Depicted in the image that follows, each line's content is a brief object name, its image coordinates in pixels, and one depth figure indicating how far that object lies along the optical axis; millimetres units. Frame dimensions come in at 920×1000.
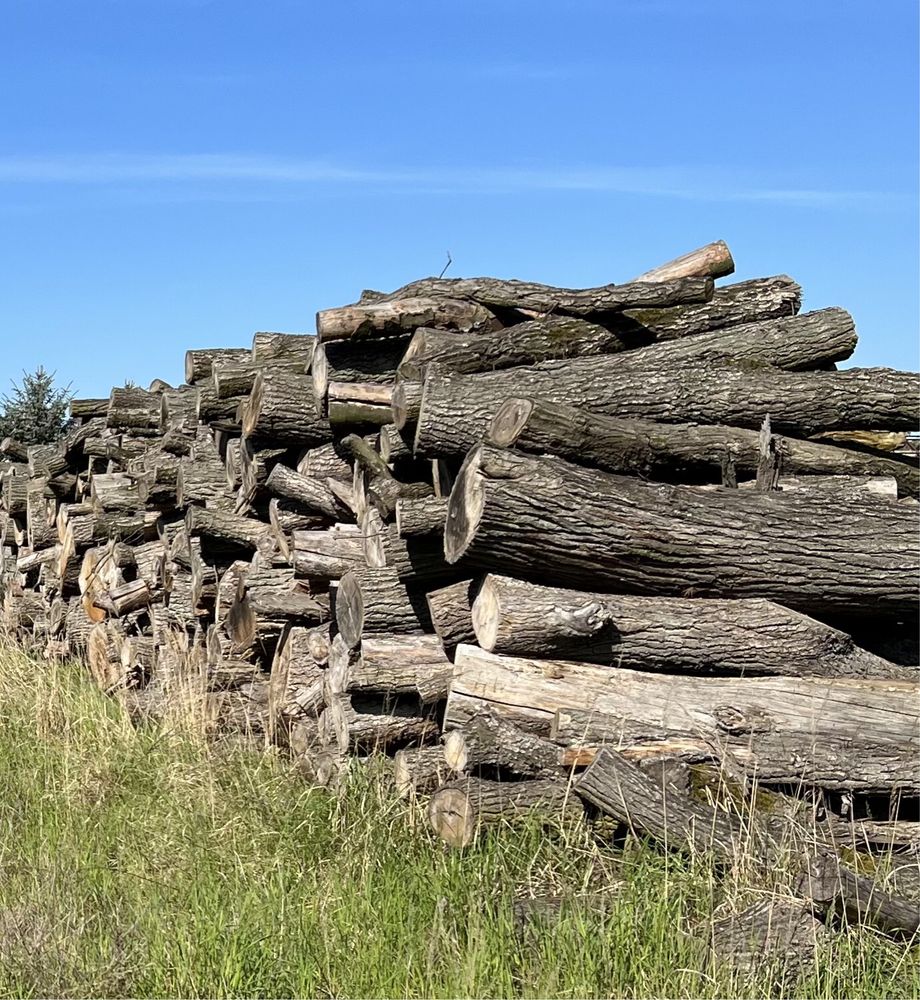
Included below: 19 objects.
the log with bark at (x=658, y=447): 5926
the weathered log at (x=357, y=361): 7590
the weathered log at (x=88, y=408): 13492
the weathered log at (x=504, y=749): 5605
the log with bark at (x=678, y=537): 5594
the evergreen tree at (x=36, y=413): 22812
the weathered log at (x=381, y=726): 6660
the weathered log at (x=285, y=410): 8055
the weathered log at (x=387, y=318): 7379
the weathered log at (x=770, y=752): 5582
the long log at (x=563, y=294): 7406
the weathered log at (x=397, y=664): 6547
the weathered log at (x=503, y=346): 6969
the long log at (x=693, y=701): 5688
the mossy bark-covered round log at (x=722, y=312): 7523
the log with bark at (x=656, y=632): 5707
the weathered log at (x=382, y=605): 6680
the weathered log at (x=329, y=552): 7738
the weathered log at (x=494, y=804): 5457
